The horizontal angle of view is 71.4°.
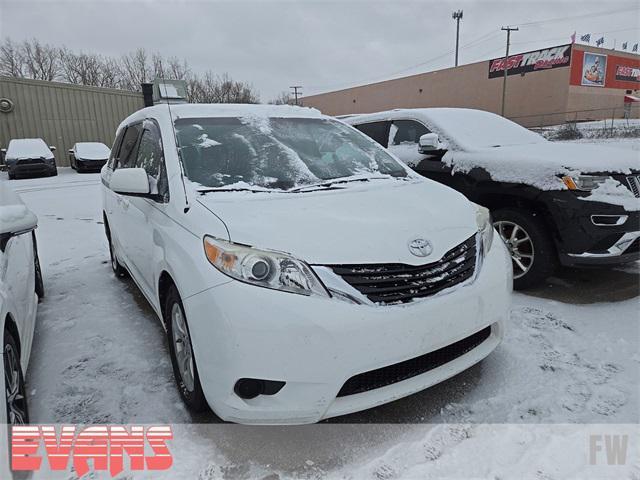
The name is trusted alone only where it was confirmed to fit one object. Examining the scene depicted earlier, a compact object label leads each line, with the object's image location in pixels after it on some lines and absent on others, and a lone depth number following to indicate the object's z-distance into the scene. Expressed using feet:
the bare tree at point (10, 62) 136.05
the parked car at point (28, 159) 51.49
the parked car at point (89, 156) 57.74
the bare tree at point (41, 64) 147.74
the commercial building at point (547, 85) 119.96
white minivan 6.03
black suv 11.19
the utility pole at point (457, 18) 168.77
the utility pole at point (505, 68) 123.85
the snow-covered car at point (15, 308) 6.21
